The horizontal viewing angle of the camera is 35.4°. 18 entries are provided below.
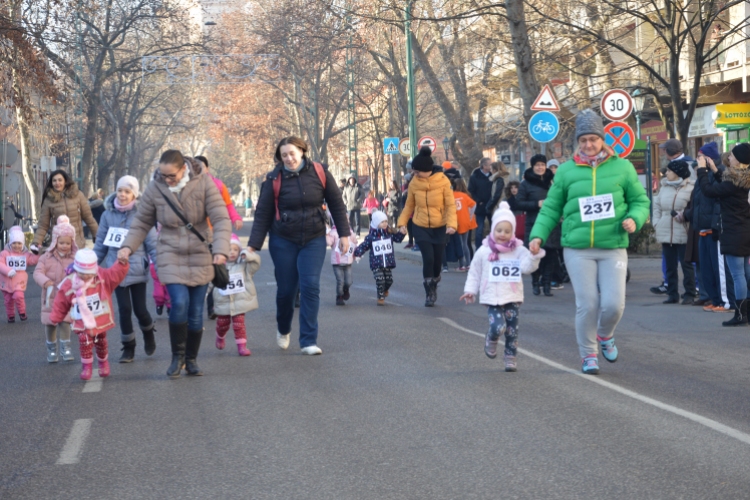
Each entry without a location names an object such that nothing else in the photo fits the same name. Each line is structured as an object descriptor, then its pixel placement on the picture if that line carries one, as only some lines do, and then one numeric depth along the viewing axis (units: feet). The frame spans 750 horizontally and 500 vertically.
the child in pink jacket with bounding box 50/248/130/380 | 30.22
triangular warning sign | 67.41
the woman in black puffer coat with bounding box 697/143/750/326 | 40.14
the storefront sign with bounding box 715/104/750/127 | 98.58
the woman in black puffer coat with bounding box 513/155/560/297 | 53.11
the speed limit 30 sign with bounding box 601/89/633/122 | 62.75
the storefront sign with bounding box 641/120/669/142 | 133.39
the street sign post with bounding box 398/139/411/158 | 119.34
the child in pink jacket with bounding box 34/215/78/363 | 34.53
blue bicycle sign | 68.90
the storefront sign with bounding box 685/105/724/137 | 116.57
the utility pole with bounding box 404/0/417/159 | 100.78
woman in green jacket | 28.45
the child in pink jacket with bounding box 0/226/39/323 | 48.98
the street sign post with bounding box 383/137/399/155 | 121.08
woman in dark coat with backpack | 32.81
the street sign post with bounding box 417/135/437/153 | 110.52
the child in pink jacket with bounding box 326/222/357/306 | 48.93
